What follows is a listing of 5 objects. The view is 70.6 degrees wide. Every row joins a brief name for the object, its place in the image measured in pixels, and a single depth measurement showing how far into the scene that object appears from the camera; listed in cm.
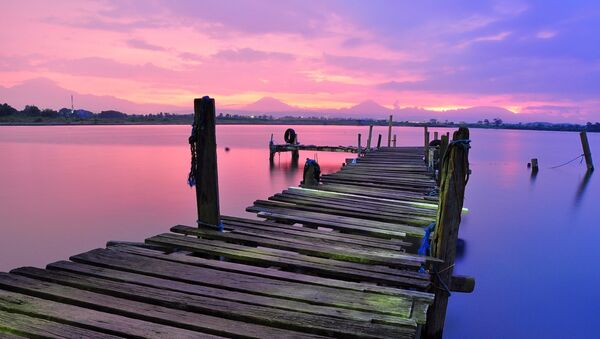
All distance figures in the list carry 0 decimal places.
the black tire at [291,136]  3613
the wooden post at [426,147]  2006
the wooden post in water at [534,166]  3403
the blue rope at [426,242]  599
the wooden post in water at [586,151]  3002
